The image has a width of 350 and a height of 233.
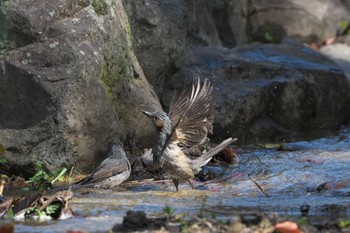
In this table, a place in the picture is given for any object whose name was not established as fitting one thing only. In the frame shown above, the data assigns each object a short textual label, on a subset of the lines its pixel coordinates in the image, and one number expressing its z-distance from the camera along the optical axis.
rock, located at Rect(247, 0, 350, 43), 32.75
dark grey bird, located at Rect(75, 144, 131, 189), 16.19
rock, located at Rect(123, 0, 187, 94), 21.58
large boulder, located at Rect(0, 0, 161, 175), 17.22
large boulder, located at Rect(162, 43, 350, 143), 22.61
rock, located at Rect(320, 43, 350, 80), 29.56
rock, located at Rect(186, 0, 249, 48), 25.45
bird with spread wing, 16.44
